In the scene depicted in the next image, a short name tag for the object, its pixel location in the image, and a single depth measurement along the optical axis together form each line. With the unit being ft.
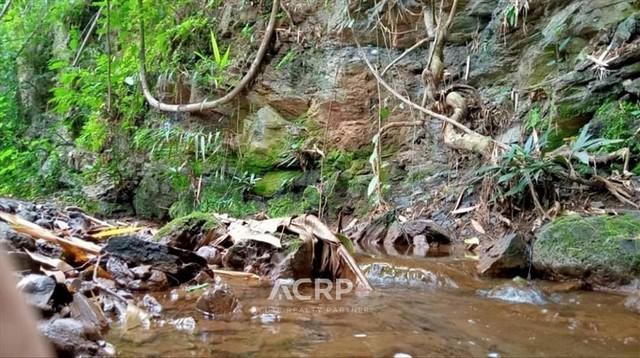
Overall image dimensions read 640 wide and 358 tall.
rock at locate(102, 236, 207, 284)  8.90
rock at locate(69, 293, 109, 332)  5.81
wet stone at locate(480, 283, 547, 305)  8.38
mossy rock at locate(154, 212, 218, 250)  11.62
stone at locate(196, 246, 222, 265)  11.13
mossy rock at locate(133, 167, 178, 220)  25.30
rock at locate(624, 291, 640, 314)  7.79
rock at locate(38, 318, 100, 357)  4.93
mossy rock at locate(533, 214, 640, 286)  9.76
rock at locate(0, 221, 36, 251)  7.95
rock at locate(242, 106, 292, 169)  23.68
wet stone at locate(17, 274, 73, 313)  5.79
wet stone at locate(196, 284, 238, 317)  7.13
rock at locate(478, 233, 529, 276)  10.78
